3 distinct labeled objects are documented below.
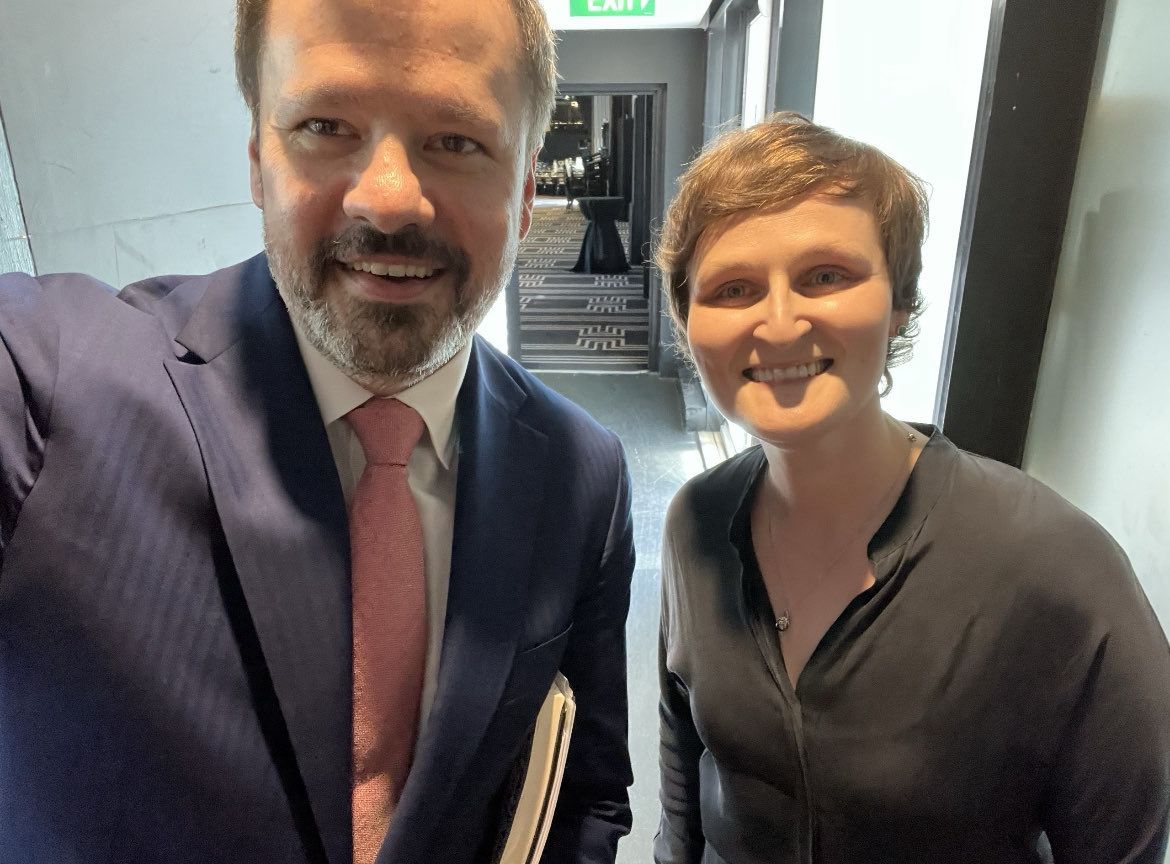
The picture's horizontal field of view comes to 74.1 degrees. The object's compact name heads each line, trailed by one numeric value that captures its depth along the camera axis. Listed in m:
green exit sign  5.16
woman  0.87
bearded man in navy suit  0.71
